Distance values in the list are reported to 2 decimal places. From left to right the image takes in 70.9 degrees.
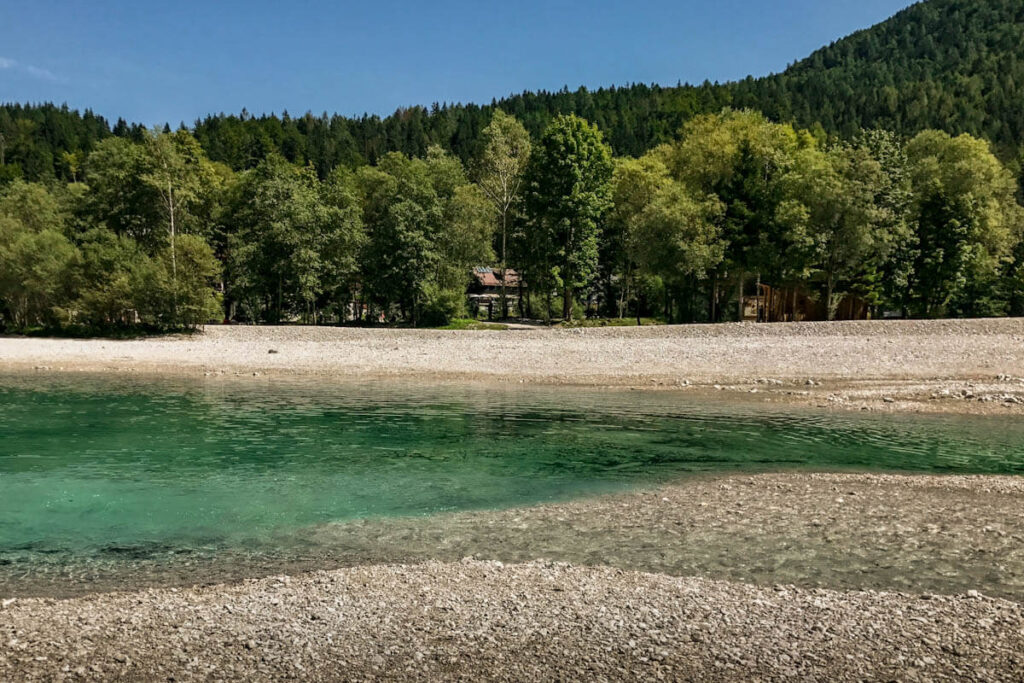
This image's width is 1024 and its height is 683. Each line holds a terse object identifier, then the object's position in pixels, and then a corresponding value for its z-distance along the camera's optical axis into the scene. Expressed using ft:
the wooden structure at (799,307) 201.48
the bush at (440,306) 188.34
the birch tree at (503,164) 223.71
